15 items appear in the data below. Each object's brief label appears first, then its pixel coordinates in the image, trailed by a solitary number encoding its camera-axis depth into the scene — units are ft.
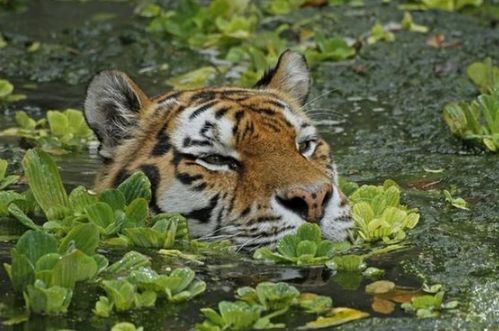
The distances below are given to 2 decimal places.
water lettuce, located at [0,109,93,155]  61.16
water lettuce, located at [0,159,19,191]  50.11
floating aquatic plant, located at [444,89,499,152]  56.18
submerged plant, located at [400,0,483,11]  81.05
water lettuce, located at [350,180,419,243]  45.11
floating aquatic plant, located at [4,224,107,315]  36.52
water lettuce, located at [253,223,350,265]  41.50
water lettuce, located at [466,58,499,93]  65.82
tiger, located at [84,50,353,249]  43.04
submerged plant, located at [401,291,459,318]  37.63
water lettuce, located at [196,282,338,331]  35.91
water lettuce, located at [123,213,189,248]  43.04
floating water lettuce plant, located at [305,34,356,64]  72.74
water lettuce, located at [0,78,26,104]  67.05
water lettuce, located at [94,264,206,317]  37.06
